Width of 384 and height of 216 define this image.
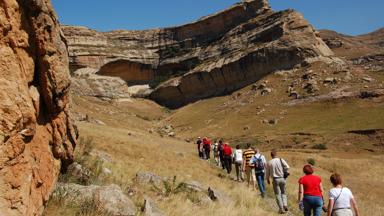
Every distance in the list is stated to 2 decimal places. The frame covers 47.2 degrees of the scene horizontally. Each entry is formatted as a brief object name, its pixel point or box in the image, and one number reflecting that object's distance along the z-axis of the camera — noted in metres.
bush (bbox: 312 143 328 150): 41.75
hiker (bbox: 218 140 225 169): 21.62
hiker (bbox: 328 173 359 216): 7.74
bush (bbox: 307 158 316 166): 33.36
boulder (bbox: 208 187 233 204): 10.73
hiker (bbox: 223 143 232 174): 20.52
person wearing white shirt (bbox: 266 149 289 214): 11.89
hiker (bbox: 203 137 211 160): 25.78
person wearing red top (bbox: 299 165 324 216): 9.23
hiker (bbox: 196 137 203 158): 27.08
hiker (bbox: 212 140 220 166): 24.89
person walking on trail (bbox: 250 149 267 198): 14.12
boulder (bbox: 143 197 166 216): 7.37
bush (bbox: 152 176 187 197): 10.64
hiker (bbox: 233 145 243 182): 18.44
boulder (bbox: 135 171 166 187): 11.23
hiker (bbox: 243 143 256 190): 15.94
